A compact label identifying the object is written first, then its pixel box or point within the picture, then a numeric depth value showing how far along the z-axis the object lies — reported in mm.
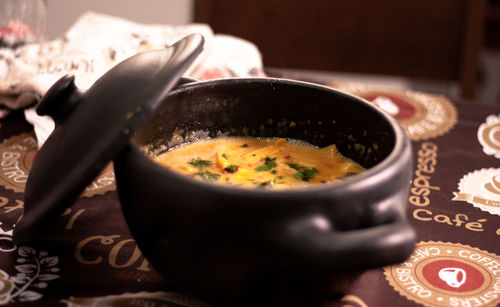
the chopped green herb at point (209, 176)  860
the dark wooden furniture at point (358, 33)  2818
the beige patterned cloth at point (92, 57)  1309
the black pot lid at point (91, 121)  669
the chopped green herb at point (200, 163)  940
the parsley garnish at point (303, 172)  898
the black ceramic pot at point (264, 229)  612
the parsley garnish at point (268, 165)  906
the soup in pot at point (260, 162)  875
